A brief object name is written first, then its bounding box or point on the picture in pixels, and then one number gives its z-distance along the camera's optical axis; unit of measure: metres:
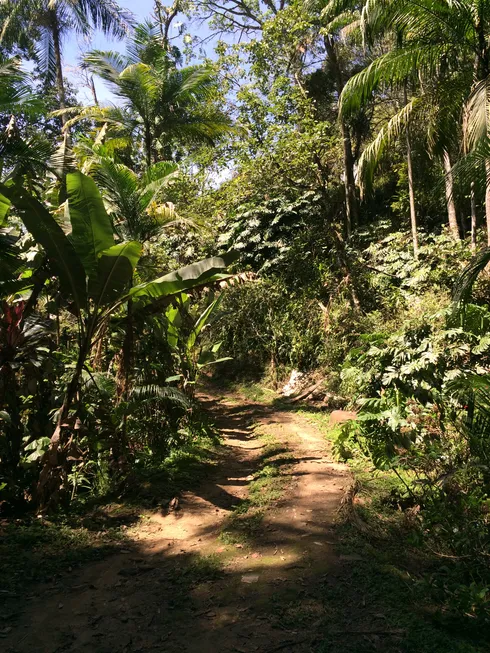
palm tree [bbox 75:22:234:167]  11.92
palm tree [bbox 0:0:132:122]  17.42
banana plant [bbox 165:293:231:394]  7.55
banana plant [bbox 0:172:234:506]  4.15
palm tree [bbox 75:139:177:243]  7.19
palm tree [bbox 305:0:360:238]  12.52
